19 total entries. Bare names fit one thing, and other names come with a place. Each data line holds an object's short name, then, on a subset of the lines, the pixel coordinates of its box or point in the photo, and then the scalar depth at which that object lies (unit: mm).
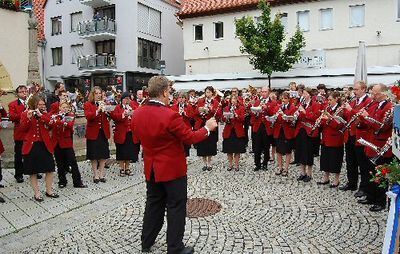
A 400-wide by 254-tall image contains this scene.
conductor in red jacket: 4645
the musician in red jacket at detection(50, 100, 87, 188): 7836
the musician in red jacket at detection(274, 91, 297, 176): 9047
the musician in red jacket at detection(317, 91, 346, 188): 7988
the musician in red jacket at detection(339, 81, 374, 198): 7215
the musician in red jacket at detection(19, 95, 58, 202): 7070
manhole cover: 6504
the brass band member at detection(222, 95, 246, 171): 9820
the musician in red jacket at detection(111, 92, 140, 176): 9305
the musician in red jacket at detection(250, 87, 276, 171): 9594
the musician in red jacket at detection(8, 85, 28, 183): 8242
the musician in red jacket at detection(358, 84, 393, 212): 6470
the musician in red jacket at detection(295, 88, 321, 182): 8445
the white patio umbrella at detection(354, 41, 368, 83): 11172
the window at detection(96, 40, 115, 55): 34762
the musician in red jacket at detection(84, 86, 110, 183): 8570
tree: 22656
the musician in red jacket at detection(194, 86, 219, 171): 10084
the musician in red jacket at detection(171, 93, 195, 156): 10400
